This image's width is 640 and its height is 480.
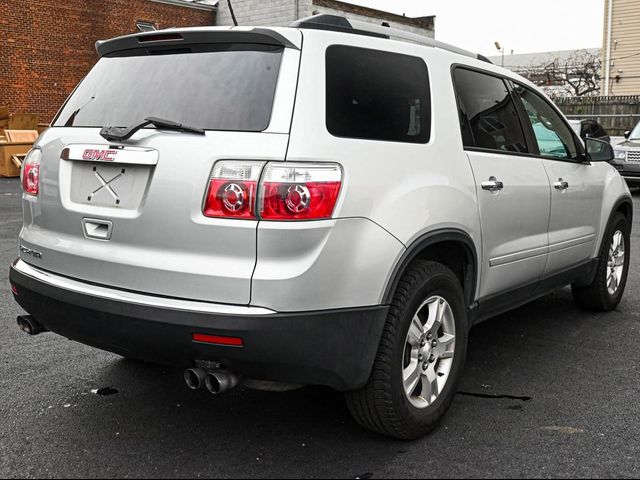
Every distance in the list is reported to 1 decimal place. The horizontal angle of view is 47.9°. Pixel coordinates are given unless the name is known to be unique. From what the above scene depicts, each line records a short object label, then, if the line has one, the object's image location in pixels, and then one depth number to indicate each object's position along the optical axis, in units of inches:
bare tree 1483.8
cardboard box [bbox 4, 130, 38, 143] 746.2
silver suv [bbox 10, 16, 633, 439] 108.8
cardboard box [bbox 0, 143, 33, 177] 735.7
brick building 875.4
